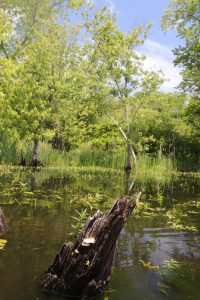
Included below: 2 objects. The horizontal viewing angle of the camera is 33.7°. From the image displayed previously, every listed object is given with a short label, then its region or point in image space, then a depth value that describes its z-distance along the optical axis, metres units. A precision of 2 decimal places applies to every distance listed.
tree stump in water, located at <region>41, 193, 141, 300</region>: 3.45
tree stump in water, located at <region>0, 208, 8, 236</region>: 5.34
